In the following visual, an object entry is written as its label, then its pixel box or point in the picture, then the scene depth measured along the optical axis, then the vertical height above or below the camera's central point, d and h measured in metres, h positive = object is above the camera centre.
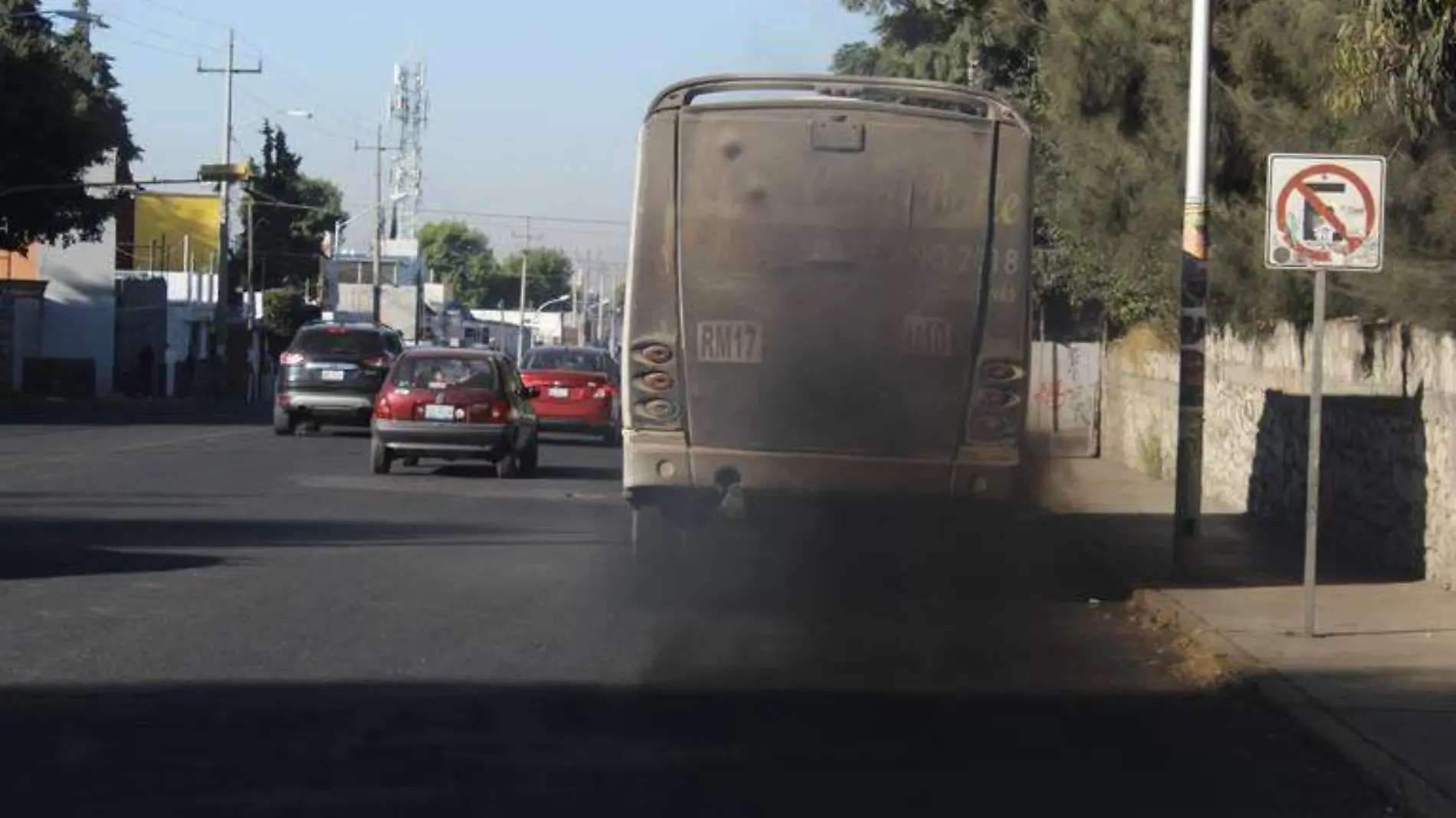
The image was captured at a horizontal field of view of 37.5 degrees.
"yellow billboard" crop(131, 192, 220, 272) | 97.88 +6.51
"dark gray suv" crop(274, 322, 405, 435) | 35.09 -0.07
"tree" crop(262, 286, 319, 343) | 88.25 +2.41
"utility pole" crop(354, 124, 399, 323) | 87.06 +6.45
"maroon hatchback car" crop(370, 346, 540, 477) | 26.27 -0.42
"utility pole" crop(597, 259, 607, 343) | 145.38 +5.40
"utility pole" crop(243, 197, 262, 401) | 71.88 +0.94
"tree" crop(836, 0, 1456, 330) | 17.59 +2.55
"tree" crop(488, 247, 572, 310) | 186.12 +8.68
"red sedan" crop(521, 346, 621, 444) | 36.22 -0.19
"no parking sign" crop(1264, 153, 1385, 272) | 13.14 +1.18
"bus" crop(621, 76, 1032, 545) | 14.19 +0.61
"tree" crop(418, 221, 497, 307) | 184.62 +10.16
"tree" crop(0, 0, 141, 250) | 48.28 +5.20
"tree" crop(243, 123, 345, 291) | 96.75 +7.12
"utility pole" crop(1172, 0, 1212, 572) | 16.23 +0.72
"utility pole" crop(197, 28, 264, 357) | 66.81 +3.52
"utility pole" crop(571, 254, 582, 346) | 159.25 +6.29
